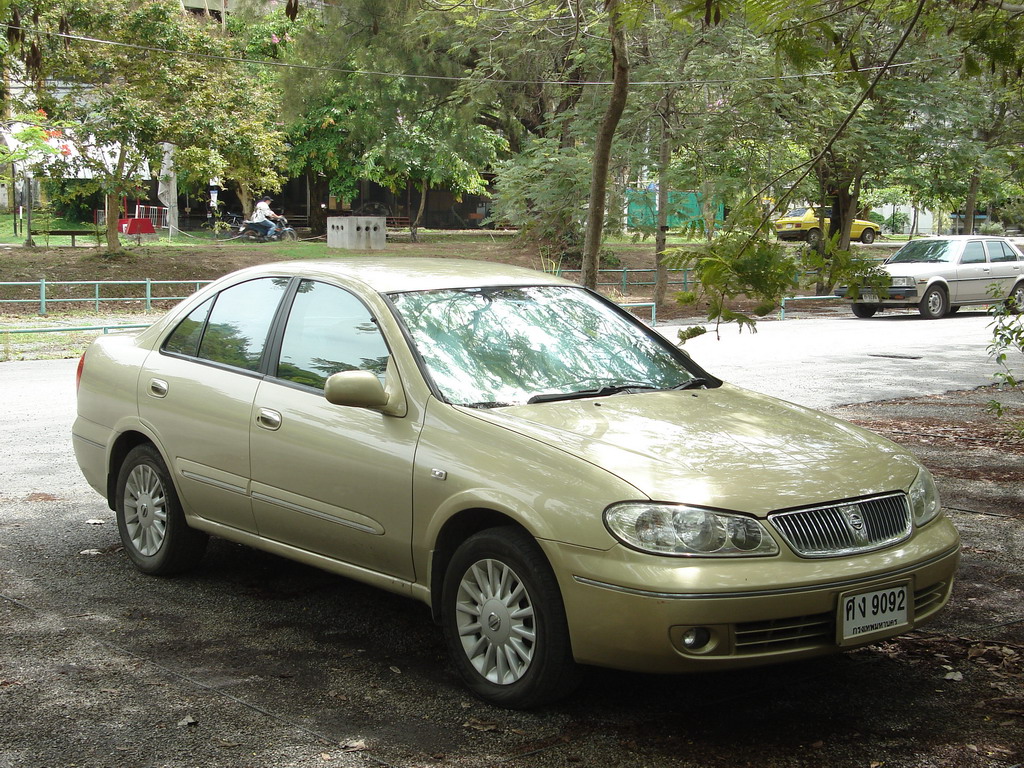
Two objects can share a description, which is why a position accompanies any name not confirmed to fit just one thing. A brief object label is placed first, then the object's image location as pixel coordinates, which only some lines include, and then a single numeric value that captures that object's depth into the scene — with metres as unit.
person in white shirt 37.03
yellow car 51.29
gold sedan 3.93
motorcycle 37.28
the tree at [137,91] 25.34
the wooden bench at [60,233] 33.18
